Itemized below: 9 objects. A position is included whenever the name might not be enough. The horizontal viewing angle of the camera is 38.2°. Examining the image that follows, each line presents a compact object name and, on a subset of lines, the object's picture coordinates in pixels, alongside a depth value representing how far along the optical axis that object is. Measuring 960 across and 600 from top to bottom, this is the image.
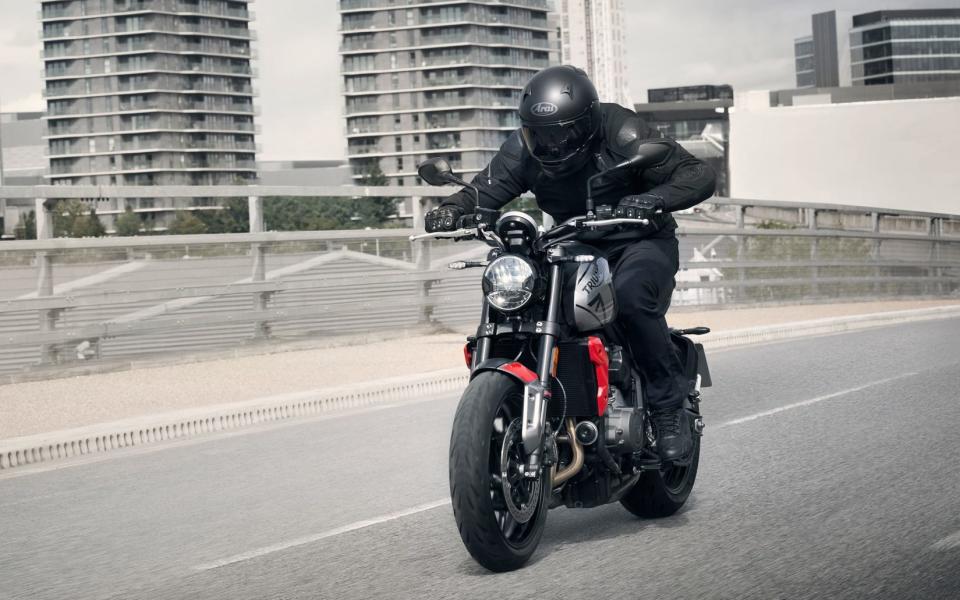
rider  5.63
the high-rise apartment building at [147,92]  168.50
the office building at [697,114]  124.37
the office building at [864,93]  108.06
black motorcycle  4.96
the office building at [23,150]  175.88
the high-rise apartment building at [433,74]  171.12
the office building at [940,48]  197.50
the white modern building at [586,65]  183.23
